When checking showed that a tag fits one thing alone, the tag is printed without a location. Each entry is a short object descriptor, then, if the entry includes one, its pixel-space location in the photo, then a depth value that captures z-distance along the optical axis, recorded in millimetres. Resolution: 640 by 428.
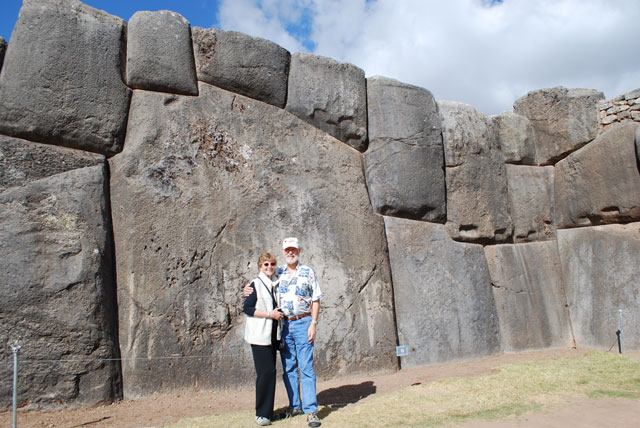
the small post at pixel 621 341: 6873
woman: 3953
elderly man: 4125
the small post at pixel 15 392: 3638
